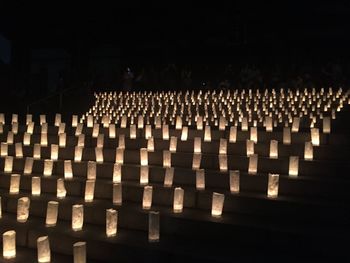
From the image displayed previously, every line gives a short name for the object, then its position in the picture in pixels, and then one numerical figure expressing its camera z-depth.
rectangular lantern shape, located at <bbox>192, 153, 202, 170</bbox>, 4.42
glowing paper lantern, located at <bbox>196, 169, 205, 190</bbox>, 4.02
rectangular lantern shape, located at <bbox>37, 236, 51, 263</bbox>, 3.09
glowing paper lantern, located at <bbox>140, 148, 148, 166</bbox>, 4.65
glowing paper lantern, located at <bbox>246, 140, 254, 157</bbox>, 4.52
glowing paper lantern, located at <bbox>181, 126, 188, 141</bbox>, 5.24
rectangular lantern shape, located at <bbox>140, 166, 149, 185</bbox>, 4.29
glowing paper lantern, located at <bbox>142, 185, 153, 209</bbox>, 3.81
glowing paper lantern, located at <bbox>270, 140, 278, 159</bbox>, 4.43
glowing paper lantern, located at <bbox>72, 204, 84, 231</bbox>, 3.56
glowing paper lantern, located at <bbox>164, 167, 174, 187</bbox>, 4.17
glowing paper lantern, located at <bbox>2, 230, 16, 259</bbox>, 3.20
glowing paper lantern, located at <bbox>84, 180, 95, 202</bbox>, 4.09
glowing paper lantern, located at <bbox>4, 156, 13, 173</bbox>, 4.96
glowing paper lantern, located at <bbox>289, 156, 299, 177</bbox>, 4.02
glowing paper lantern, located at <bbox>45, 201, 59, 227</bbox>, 3.68
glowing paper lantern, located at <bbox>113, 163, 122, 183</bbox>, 4.38
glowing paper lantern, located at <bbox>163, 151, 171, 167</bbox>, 4.57
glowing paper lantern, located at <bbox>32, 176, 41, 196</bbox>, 4.32
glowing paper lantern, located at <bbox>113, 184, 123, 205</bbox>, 3.95
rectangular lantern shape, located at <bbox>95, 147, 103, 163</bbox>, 4.91
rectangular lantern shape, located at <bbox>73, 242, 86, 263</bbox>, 2.96
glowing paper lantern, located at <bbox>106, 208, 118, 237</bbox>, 3.41
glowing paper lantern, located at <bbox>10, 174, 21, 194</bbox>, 4.41
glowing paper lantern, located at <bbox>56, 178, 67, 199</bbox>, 4.22
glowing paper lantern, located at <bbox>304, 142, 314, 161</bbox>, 4.24
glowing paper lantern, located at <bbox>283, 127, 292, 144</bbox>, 4.68
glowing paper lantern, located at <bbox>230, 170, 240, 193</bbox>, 3.88
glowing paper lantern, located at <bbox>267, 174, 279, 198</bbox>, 3.74
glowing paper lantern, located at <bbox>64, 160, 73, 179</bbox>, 4.59
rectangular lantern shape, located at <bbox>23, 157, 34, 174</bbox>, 4.84
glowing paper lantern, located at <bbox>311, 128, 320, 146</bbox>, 4.49
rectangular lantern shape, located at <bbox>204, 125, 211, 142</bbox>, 5.12
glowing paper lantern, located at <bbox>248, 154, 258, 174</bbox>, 4.20
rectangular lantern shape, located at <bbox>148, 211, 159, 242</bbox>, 3.31
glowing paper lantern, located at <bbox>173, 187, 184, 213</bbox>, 3.72
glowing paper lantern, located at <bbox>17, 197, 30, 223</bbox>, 3.78
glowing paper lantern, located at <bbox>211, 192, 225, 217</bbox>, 3.58
